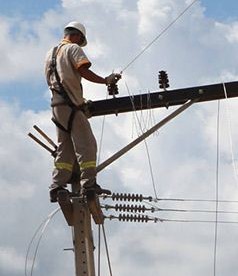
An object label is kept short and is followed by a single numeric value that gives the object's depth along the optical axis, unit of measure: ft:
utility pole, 31.94
